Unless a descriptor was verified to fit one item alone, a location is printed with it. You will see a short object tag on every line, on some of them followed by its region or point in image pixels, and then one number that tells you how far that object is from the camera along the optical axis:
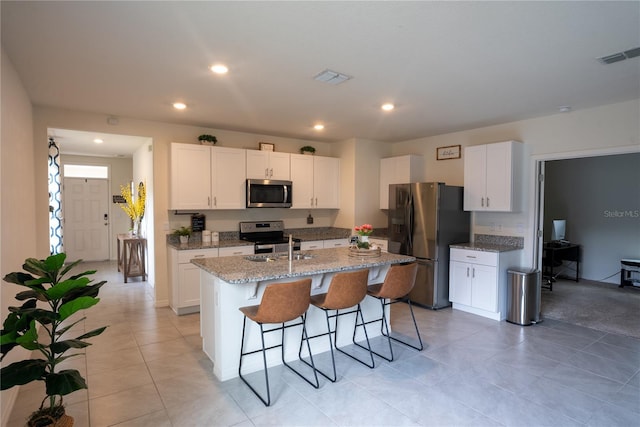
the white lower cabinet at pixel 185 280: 4.50
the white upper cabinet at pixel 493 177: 4.50
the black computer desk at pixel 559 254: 6.29
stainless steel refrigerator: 4.82
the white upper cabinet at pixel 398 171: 5.74
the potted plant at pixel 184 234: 4.75
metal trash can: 4.23
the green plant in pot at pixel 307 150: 5.93
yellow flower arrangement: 6.33
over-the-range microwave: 5.18
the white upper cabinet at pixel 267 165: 5.26
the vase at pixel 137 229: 6.76
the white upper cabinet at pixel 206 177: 4.70
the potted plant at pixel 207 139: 4.91
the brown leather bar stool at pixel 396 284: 3.22
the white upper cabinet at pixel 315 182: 5.72
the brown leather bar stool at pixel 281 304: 2.55
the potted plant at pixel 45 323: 1.72
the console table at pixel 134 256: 6.36
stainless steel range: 4.99
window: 8.14
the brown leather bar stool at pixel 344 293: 2.90
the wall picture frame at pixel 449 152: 5.38
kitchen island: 2.87
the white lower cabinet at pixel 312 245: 5.40
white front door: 8.16
